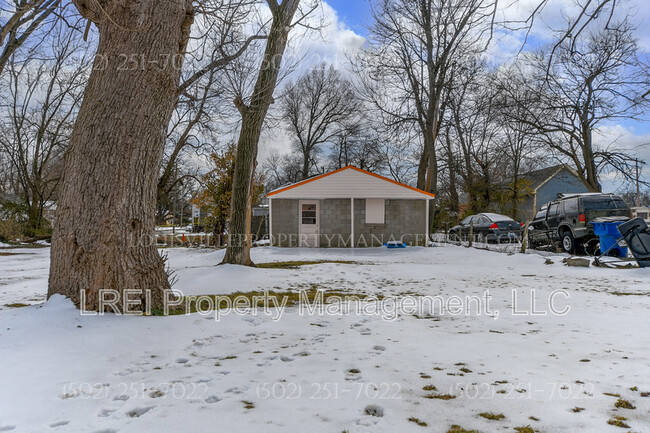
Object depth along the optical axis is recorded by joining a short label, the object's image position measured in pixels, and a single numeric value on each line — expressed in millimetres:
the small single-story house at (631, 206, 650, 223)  43719
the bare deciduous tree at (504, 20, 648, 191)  16281
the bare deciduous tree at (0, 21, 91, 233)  20547
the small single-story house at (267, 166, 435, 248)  17062
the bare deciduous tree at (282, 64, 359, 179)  34000
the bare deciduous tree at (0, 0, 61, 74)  4975
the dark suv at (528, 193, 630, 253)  11148
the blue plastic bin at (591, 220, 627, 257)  9719
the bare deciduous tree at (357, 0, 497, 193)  18172
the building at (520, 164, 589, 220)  32250
